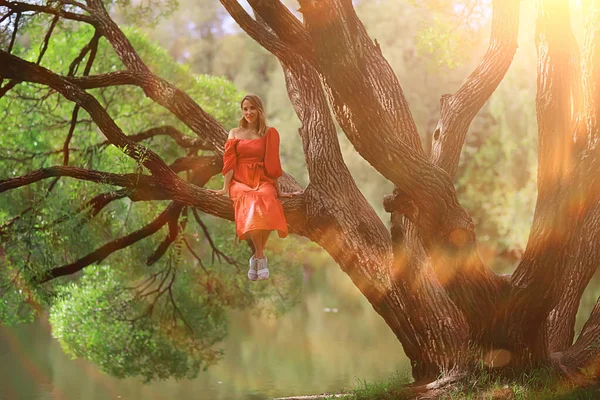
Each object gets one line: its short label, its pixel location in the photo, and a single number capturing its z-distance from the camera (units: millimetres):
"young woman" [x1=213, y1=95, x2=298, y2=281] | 12262
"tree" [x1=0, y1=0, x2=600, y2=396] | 10961
